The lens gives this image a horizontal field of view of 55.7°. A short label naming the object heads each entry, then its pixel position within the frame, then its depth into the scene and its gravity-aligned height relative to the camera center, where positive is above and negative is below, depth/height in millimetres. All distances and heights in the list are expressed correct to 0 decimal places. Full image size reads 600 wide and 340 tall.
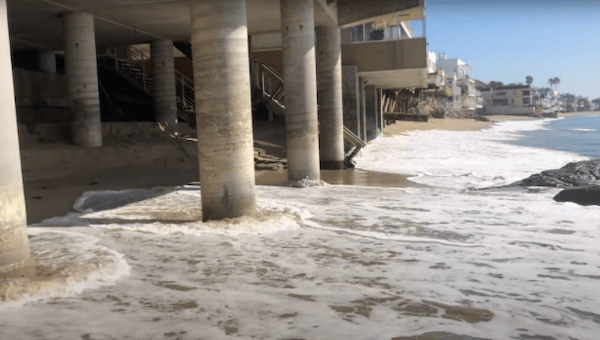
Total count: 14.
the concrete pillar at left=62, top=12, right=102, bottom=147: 18469 +1668
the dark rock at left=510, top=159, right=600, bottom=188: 13797 -1815
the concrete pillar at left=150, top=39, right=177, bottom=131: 25047 +1839
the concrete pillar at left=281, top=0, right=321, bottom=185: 14898 +798
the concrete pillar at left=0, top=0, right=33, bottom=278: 5852 -519
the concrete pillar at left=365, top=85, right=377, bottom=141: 34656 +335
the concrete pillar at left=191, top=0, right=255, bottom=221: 9297 +308
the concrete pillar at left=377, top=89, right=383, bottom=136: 39331 +357
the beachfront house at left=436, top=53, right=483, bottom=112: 100000 +5175
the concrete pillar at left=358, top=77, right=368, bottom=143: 28797 +278
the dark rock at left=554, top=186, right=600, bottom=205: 10883 -1774
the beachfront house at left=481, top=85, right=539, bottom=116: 135250 +1836
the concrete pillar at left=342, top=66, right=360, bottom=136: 25203 +844
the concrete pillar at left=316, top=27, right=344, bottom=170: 19578 +651
